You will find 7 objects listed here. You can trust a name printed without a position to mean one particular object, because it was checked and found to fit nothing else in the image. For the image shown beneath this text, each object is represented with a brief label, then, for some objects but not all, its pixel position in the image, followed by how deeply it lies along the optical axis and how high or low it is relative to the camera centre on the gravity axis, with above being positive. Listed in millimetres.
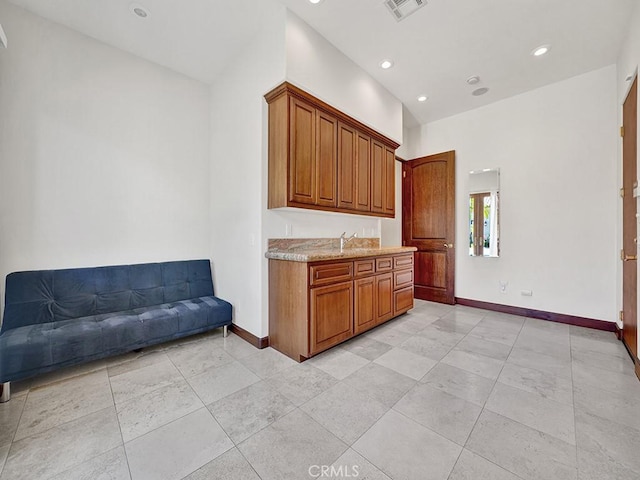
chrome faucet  3360 -1
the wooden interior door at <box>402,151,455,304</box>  4473 +318
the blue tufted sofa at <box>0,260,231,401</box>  2021 -748
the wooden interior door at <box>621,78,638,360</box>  2441 +136
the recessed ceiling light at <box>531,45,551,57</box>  2945 +2156
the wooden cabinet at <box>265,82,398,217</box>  2584 +936
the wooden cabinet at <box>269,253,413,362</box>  2377 -640
